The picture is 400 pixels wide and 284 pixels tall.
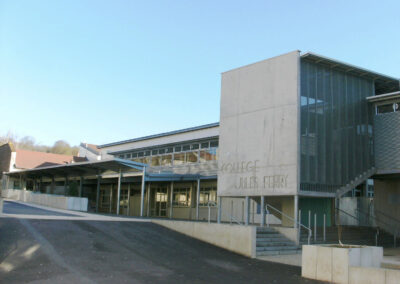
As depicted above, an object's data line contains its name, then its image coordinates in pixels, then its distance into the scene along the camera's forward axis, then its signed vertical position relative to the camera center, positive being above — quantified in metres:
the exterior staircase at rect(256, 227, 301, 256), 15.25 -1.81
